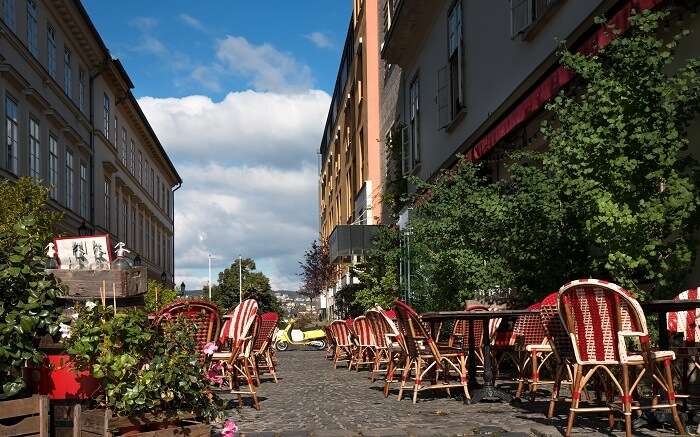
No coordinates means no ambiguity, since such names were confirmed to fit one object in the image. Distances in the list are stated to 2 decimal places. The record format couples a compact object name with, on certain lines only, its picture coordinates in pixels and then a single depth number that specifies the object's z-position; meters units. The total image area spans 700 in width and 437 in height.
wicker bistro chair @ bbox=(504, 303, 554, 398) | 8.02
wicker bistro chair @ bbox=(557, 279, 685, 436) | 5.66
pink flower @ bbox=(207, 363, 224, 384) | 5.91
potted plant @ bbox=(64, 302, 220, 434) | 5.02
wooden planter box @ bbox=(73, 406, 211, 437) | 4.88
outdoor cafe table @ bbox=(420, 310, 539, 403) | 7.68
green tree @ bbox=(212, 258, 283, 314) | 37.56
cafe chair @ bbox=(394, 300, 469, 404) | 8.33
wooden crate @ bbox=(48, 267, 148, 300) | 5.95
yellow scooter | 28.62
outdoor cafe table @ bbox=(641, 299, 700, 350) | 5.85
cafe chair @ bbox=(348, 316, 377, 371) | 13.57
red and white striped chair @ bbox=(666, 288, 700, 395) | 6.55
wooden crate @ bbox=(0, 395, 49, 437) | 4.62
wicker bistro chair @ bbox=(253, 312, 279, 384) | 11.90
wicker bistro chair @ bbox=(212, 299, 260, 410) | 8.53
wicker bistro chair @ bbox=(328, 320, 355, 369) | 15.99
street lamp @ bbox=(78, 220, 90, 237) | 25.22
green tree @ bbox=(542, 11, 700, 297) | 7.21
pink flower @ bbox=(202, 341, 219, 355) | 5.96
